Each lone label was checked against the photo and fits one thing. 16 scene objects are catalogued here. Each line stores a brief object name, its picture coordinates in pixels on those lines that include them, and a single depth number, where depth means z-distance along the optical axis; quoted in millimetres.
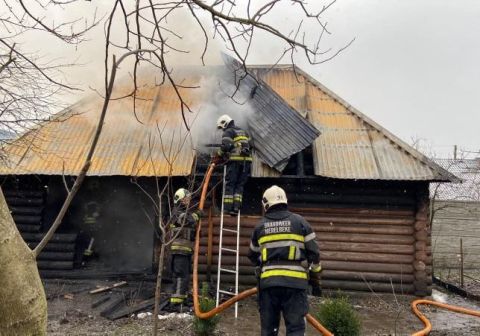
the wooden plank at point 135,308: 6777
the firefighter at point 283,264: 4484
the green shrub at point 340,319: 5328
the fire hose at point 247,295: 4824
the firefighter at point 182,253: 6969
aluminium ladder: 6879
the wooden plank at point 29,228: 9383
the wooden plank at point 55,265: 9195
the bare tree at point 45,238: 1520
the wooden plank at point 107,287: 8084
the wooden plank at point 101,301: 7295
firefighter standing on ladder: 7613
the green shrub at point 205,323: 5695
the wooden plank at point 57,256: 9273
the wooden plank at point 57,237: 9312
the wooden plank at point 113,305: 6829
